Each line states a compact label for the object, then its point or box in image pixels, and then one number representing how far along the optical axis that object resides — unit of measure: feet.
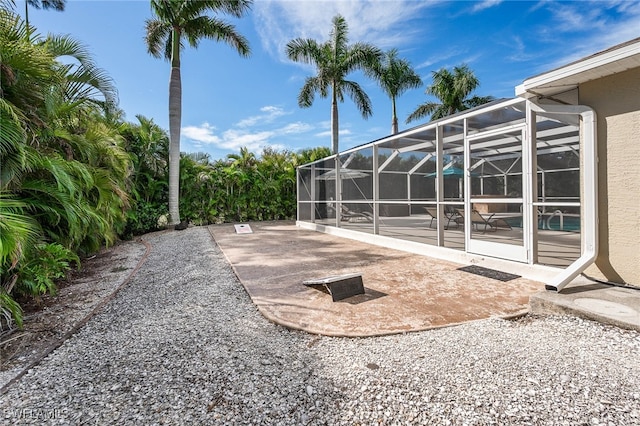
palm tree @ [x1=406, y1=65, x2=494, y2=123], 67.51
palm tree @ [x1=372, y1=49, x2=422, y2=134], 63.26
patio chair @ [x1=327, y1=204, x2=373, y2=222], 28.74
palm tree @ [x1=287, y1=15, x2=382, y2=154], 51.65
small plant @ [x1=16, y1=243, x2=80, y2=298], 10.93
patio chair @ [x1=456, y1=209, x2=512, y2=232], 17.59
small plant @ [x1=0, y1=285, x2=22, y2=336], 8.98
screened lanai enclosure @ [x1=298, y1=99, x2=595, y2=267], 14.25
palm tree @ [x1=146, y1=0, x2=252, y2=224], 37.06
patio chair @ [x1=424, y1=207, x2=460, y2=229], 21.55
